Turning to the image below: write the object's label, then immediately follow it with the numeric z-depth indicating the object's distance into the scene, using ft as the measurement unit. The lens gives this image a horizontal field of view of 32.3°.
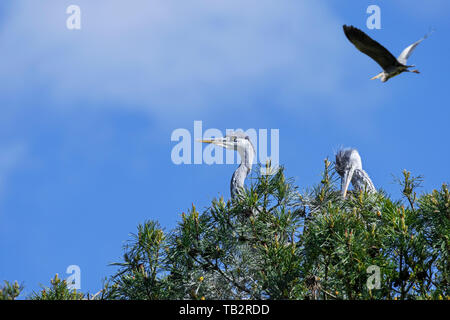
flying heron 27.58
